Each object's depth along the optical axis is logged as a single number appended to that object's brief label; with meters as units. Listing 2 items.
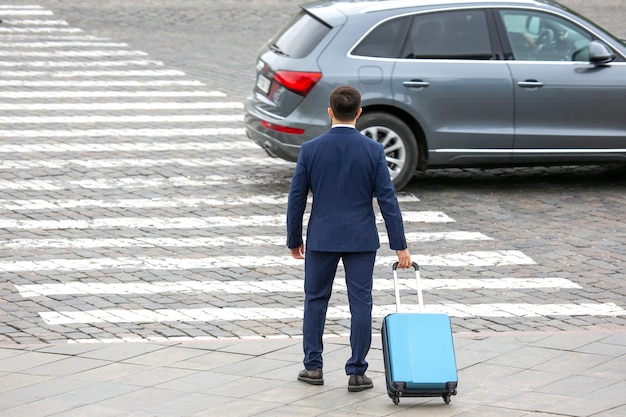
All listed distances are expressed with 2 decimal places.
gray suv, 24.55
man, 14.01
